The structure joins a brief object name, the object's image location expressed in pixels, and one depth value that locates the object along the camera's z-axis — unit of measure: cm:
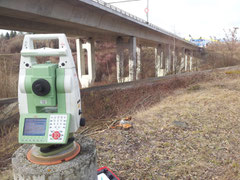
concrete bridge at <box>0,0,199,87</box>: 651
